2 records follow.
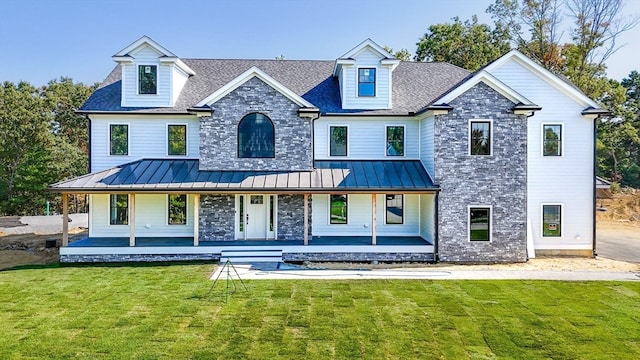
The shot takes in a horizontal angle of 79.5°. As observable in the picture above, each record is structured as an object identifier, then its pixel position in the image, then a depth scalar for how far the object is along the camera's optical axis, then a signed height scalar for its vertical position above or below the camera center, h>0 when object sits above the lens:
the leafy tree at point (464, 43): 31.64 +11.59
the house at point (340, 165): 14.80 +0.60
